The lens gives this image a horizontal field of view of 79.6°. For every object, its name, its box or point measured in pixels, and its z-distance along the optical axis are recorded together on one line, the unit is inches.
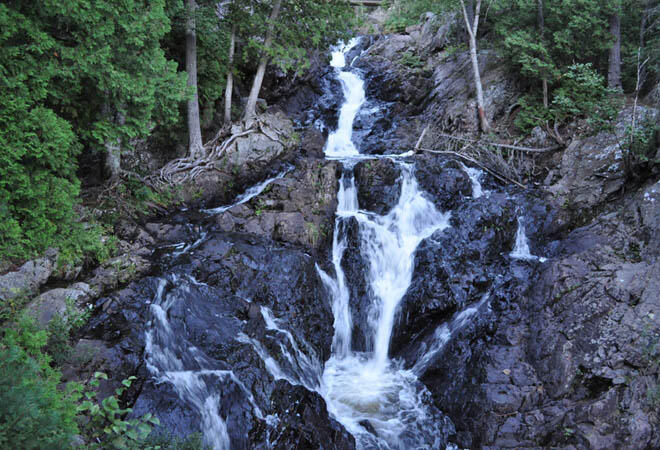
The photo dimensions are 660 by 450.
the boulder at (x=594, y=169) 402.0
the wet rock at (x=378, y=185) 456.4
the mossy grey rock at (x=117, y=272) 296.0
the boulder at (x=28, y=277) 253.9
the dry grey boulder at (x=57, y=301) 251.1
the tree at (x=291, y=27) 518.3
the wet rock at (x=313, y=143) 569.0
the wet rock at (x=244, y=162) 455.8
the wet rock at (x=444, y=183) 453.4
